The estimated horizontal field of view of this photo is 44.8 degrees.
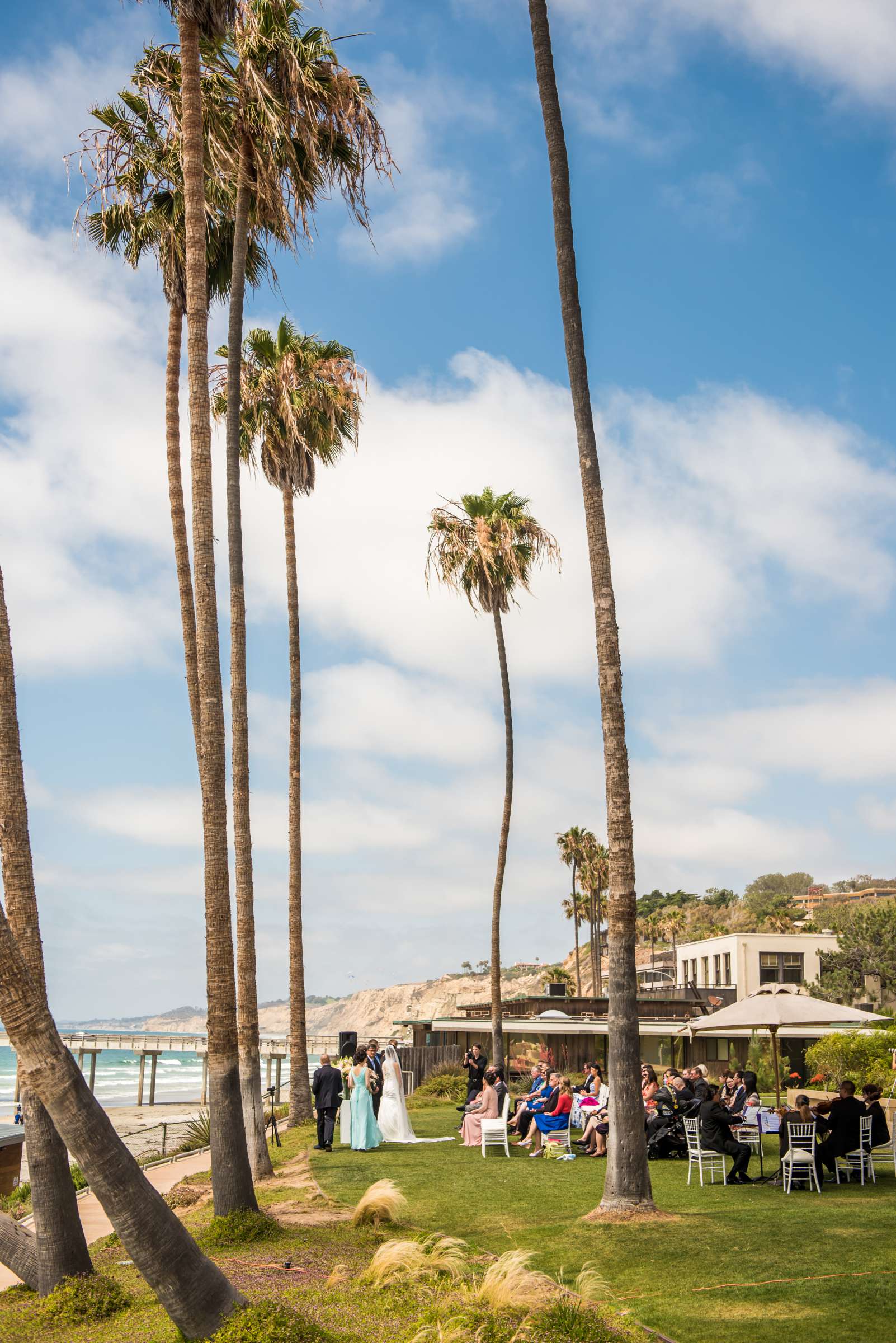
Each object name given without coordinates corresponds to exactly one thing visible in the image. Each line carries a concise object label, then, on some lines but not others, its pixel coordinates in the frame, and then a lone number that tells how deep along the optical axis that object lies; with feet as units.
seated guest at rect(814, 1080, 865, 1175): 41.09
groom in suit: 62.69
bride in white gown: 62.13
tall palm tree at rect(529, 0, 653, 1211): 35.68
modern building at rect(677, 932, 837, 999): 197.98
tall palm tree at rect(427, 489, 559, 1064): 104.27
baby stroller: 51.65
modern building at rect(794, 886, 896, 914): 485.15
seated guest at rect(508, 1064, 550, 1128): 59.52
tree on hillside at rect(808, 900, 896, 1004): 172.65
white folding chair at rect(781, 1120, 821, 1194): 40.19
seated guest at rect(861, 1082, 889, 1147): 42.22
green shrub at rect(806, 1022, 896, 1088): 71.20
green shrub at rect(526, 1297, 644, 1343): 21.27
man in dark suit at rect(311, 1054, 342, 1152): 57.33
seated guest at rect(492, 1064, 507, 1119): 59.06
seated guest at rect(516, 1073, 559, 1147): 56.85
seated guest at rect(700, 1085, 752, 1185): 43.68
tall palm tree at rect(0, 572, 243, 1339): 20.43
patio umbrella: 52.31
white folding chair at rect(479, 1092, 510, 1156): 55.16
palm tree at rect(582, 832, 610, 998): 263.49
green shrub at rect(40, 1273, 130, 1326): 26.94
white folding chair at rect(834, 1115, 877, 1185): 41.52
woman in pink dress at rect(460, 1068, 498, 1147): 58.39
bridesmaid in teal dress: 57.72
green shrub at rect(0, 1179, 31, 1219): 51.04
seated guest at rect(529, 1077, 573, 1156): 55.26
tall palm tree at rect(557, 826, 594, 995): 261.03
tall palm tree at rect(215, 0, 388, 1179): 48.57
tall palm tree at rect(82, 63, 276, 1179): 51.13
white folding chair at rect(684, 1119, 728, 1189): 42.98
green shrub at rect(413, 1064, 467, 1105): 92.32
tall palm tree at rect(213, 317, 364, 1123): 70.03
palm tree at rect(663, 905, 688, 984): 308.73
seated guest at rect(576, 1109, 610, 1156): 54.75
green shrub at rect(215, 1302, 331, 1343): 20.48
